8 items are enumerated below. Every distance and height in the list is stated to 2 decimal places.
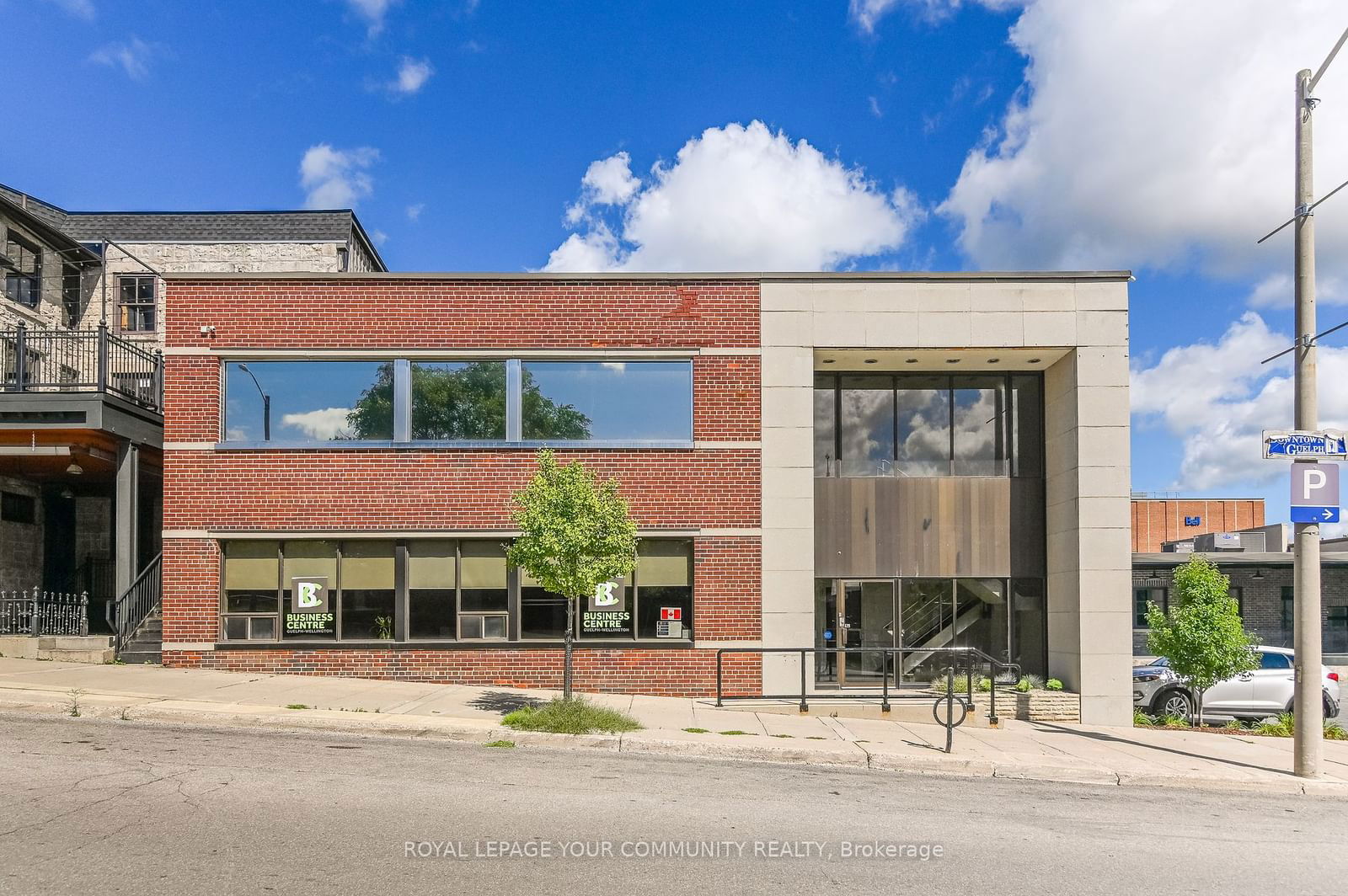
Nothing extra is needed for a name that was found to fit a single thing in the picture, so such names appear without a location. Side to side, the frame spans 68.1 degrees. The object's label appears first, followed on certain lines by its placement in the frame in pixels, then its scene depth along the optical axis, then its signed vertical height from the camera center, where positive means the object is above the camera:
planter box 16.56 -3.30
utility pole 11.80 -0.37
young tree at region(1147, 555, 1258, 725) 15.80 -2.01
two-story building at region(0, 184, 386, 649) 17.45 +3.08
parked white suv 18.34 -3.44
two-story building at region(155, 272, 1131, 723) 16.34 +0.88
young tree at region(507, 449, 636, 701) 12.73 -0.34
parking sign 12.12 +0.18
